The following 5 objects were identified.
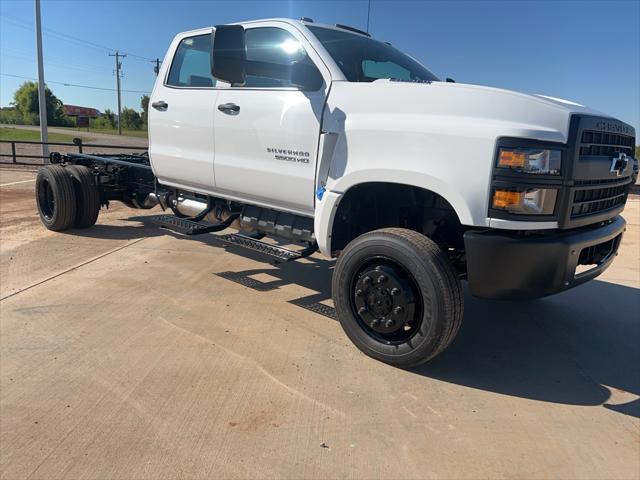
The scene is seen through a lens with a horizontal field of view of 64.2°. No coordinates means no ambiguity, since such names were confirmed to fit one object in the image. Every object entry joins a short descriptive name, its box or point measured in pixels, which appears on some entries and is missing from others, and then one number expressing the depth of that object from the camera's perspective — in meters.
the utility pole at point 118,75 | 71.88
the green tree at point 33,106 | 84.38
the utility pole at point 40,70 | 18.08
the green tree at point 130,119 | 89.38
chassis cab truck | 2.77
